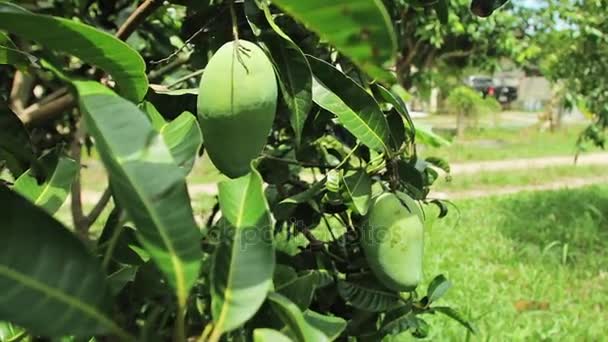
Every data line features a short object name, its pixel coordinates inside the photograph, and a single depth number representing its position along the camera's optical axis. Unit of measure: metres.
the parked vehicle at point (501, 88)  17.69
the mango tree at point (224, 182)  0.34
